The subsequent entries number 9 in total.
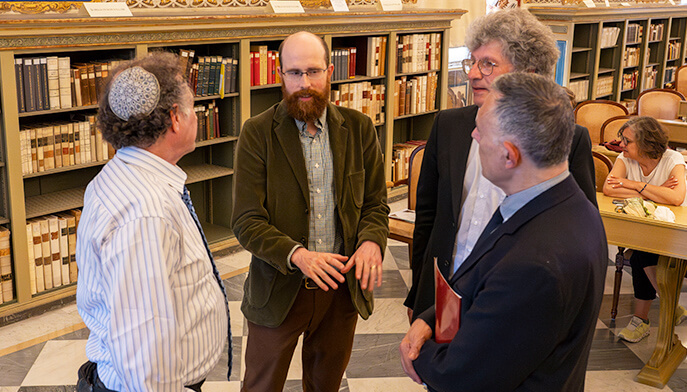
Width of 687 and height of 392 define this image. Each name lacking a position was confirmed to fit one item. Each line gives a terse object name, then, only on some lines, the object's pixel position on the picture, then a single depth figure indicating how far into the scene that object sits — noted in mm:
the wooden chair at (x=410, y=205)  4164
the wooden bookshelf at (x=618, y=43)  8852
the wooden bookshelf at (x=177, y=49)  3840
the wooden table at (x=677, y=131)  6500
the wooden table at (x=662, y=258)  3459
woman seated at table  4027
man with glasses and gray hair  2041
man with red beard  2303
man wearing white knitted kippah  1463
